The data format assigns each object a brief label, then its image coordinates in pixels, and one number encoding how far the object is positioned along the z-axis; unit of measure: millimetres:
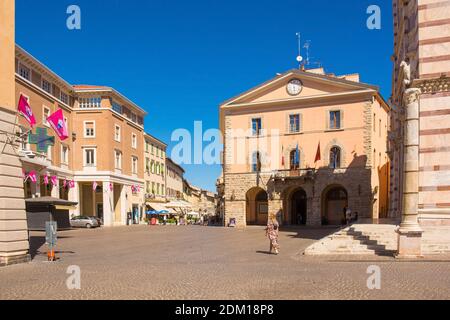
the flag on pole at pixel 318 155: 38200
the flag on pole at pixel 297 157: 39812
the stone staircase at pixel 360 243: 16484
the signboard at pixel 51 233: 14849
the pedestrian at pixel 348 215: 33344
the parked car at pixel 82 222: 42188
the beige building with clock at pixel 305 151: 37438
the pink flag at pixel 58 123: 18336
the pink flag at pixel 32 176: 32050
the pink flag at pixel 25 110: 15324
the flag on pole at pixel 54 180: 38228
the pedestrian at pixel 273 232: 16875
